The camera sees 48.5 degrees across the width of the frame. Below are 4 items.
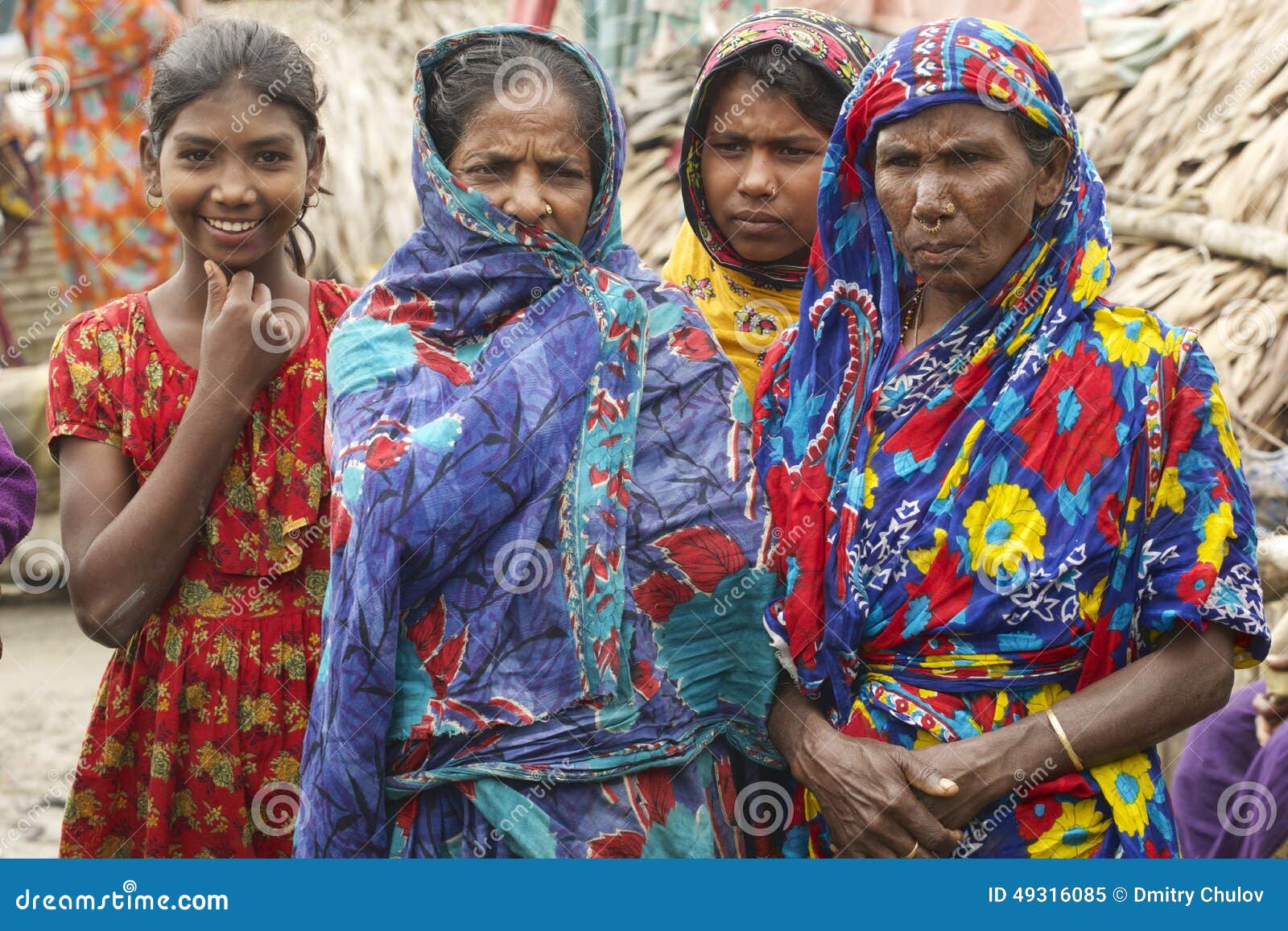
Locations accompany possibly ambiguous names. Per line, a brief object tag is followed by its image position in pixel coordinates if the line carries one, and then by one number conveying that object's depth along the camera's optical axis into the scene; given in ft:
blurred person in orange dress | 19.98
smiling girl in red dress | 9.65
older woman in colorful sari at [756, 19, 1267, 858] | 7.67
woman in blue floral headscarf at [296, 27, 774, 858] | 7.95
